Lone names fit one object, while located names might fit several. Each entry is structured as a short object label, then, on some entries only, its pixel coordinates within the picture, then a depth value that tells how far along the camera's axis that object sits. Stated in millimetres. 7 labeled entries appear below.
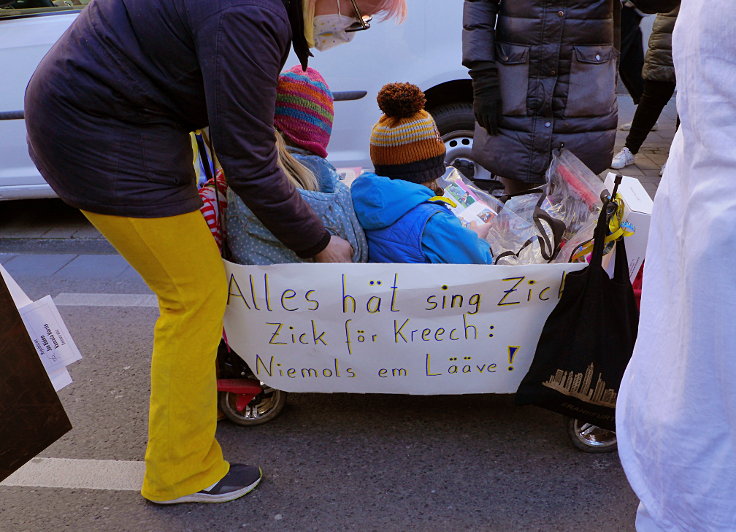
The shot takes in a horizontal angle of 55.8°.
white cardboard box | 2090
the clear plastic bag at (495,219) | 2268
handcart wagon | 2020
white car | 4078
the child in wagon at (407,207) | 2094
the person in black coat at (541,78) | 2715
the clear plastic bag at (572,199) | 2094
